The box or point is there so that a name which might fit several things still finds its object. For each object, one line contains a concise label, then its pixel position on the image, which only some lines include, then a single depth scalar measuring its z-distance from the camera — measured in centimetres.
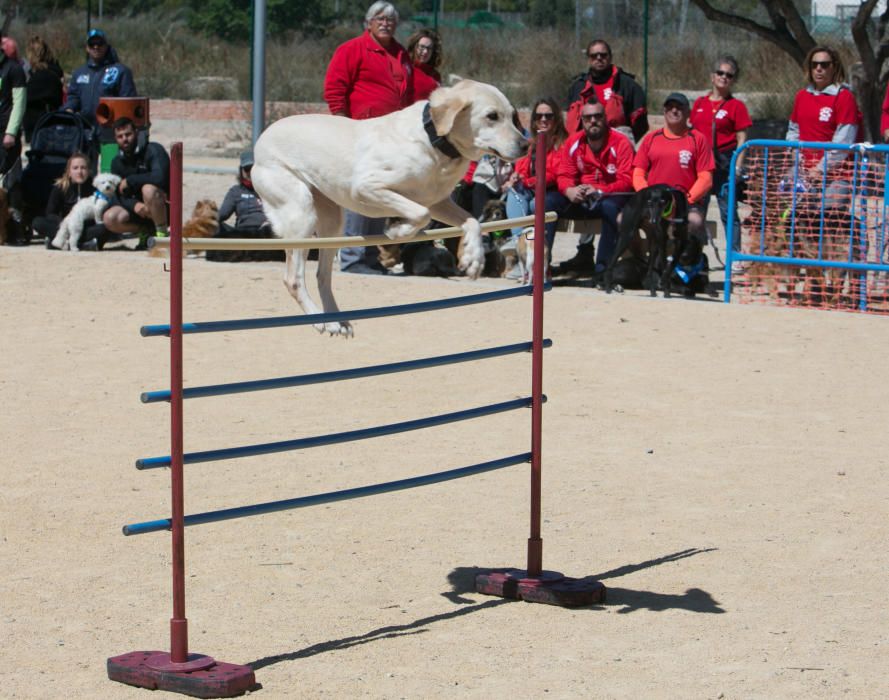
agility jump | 434
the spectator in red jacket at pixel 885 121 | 1153
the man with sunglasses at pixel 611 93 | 1215
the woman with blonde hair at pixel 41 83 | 1453
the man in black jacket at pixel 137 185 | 1296
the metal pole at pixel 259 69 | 1338
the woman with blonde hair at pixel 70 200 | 1325
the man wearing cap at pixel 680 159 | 1132
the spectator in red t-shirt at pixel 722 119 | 1209
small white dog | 1312
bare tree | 1533
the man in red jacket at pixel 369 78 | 827
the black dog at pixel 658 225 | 1102
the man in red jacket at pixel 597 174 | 1145
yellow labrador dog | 538
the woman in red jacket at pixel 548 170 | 1138
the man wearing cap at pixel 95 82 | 1442
